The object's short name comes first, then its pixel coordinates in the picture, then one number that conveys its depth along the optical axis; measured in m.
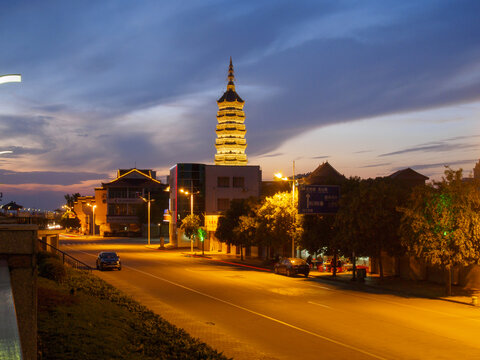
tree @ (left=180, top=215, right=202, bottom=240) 74.38
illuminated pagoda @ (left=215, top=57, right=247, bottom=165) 147.00
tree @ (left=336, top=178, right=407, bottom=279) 36.47
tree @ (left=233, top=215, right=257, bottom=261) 56.69
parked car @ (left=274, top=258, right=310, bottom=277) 43.16
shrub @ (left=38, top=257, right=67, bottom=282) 24.94
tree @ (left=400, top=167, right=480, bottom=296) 29.69
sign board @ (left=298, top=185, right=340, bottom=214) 41.81
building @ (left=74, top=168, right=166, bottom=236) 140.25
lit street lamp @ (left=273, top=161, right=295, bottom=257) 43.29
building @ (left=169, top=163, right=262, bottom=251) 90.44
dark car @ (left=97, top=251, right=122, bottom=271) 46.12
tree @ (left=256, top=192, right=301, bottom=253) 49.22
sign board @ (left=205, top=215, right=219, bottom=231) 78.38
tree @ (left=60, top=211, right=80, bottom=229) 193.00
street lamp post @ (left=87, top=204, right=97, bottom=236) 151.45
